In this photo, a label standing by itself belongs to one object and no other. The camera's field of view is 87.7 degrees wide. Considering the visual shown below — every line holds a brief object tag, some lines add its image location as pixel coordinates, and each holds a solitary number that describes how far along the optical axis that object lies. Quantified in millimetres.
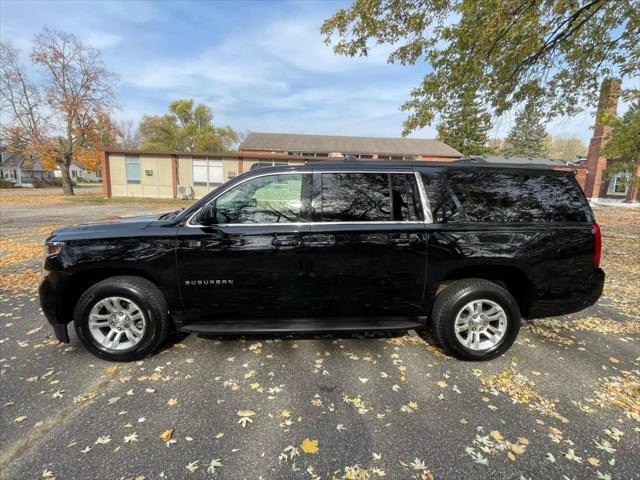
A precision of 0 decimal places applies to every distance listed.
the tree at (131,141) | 71231
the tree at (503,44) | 6332
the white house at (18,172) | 50497
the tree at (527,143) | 42625
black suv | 3201
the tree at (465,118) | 8118
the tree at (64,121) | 25641
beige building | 23406
